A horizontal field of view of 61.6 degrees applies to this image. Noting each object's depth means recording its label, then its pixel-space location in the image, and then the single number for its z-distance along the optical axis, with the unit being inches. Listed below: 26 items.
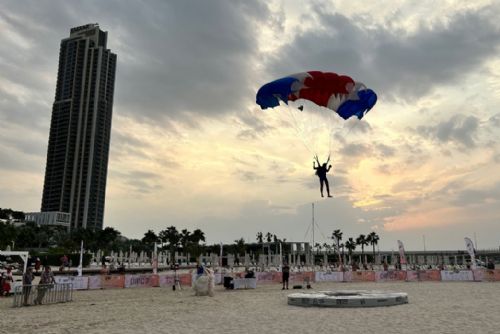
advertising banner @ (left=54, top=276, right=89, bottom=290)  1055.0
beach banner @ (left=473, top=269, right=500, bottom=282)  1278.3
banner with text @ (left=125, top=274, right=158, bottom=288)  1175.6
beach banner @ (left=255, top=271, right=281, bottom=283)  1258.6
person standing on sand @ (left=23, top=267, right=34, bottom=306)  734.5
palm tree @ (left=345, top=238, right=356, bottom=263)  7065.9
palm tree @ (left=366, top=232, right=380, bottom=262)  6752.0
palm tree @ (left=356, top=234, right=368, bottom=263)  6766.7
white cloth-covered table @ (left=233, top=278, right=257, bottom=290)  1082.2
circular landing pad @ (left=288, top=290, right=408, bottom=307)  641.6
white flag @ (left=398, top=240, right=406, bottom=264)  1769.4
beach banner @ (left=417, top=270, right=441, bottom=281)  1353.3
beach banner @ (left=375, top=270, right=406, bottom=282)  1373.9
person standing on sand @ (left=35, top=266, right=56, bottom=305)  750.5
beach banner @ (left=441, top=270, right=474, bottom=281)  1307.8
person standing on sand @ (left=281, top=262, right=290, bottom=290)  1035.8
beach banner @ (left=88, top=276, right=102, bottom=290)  1125.1
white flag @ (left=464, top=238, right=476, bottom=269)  1443.9
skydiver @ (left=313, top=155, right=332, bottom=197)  858.8
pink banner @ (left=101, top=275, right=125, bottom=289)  1151.6
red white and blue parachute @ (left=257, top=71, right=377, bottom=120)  877.2
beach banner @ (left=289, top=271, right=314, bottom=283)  1287.6
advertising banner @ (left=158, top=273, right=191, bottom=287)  1167.4
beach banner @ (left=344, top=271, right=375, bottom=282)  1369.3
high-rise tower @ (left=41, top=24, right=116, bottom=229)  7642.7
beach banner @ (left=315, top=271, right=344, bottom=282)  1376.7
